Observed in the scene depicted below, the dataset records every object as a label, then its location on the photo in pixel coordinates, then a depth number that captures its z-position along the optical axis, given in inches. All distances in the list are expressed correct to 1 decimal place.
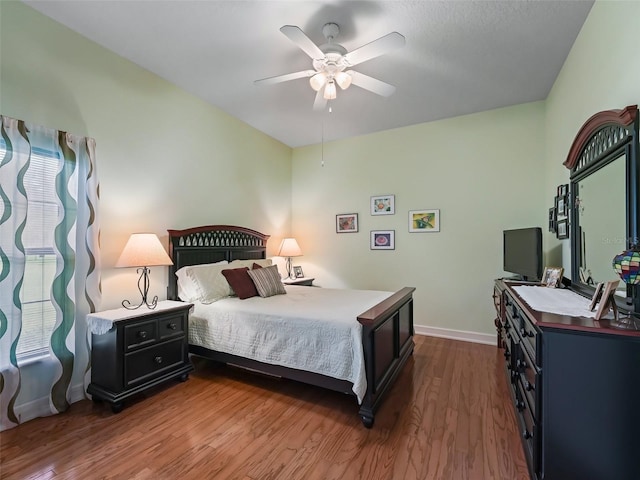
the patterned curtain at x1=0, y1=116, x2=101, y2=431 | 77.8
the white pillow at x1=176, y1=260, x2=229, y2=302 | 117.0
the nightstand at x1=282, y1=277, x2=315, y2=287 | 171.7
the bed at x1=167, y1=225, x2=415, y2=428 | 82.1
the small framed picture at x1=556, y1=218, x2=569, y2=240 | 99.6
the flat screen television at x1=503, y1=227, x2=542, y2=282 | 107.5
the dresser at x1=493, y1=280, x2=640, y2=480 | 48.3
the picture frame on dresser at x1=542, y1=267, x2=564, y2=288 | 92.1
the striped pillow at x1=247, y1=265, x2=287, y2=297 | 124.5
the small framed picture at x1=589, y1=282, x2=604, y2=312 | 57.6
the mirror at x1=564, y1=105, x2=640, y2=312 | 59.4
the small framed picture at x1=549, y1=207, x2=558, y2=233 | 114.0
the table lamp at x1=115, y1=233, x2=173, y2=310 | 96.9
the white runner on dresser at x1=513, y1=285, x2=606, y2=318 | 59.9
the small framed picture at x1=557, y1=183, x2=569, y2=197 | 100.0
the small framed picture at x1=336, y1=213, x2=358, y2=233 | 181.6
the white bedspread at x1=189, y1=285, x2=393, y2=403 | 84.5
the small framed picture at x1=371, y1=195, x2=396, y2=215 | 170.4
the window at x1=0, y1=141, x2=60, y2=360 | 82.7
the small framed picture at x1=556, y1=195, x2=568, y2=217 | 100.7
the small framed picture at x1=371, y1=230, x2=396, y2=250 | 170.4
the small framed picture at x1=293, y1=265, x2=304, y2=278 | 188.7
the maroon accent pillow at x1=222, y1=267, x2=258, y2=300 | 120.1
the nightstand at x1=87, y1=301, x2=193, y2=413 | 87.6
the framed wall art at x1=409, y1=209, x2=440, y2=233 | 159.0
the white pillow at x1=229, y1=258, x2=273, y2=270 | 137.4
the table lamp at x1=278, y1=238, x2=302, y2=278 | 178.4
